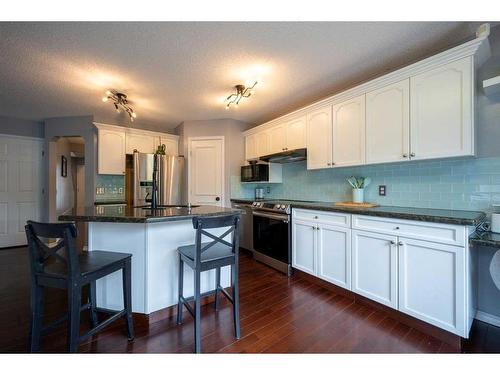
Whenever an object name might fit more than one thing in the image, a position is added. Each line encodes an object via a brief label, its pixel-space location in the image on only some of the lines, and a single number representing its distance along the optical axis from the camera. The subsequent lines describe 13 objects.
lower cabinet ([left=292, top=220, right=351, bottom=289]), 2.26
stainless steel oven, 2.87
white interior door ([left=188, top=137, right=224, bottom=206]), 4.11
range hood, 3.14
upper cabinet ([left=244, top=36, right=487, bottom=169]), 1.75
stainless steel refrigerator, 3.85
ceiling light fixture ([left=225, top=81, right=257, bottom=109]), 2.74
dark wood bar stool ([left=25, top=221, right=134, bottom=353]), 1.29
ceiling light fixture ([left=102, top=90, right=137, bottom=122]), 2.91
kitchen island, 1.81
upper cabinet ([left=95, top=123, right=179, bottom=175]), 3.87
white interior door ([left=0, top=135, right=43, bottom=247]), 4.05
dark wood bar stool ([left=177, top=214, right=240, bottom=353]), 1.49
